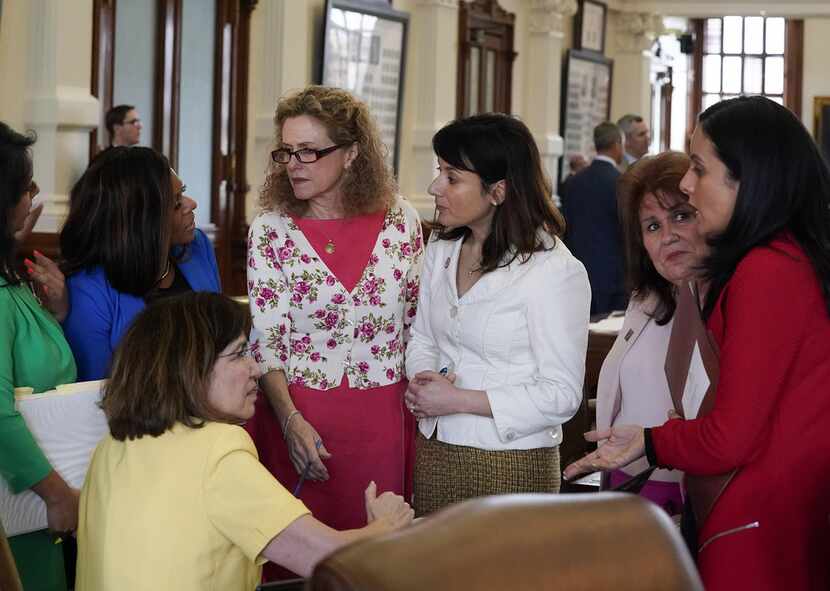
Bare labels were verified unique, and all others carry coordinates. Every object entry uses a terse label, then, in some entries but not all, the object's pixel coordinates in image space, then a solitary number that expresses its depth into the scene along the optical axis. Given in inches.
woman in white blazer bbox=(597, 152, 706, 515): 100.2
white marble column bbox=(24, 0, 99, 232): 219.3
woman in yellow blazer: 78.7
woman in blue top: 114.3
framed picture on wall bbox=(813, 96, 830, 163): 617.6
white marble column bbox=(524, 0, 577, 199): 427.2
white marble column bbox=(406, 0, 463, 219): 351.3
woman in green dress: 97.0
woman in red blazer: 75.2
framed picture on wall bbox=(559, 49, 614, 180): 449.7
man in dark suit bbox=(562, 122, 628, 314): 303.9
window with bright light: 647.8
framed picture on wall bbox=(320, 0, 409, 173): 304.3
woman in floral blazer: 114.5
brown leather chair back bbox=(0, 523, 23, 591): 74.9
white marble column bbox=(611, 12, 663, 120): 502.9
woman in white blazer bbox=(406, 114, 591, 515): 100.4
